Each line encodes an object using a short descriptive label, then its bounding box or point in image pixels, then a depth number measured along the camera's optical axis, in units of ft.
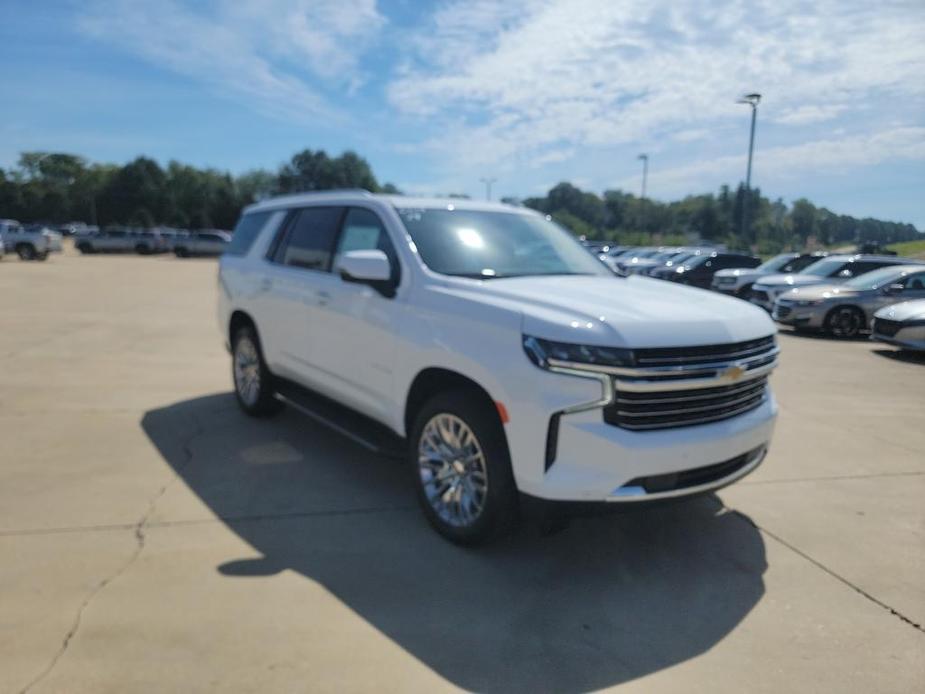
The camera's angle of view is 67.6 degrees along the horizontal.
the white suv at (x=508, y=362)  10.27
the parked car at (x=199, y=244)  156.96
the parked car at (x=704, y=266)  73.10
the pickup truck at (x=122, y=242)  155.29
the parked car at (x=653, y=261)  84.83
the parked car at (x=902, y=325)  35.17
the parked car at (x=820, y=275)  50.78
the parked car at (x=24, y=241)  114.01
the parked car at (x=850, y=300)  43.60
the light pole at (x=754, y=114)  98.78
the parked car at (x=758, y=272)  63.31
